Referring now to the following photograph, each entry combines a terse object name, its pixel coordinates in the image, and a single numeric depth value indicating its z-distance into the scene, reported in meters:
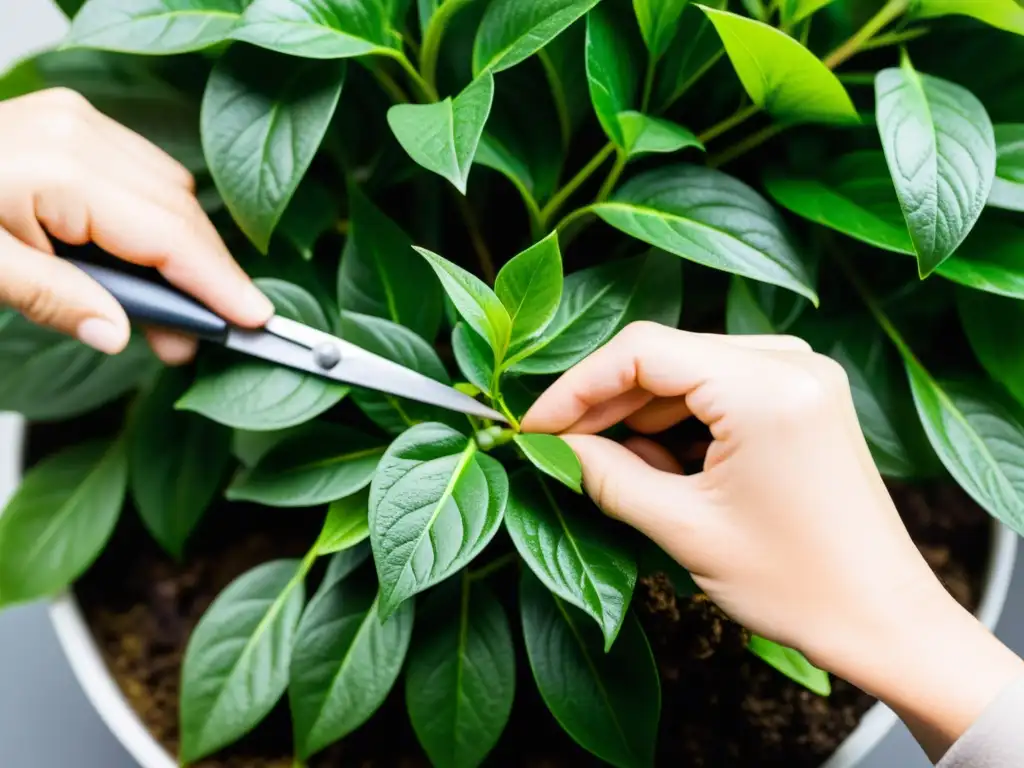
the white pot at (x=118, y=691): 0.63
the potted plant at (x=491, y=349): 0.53
